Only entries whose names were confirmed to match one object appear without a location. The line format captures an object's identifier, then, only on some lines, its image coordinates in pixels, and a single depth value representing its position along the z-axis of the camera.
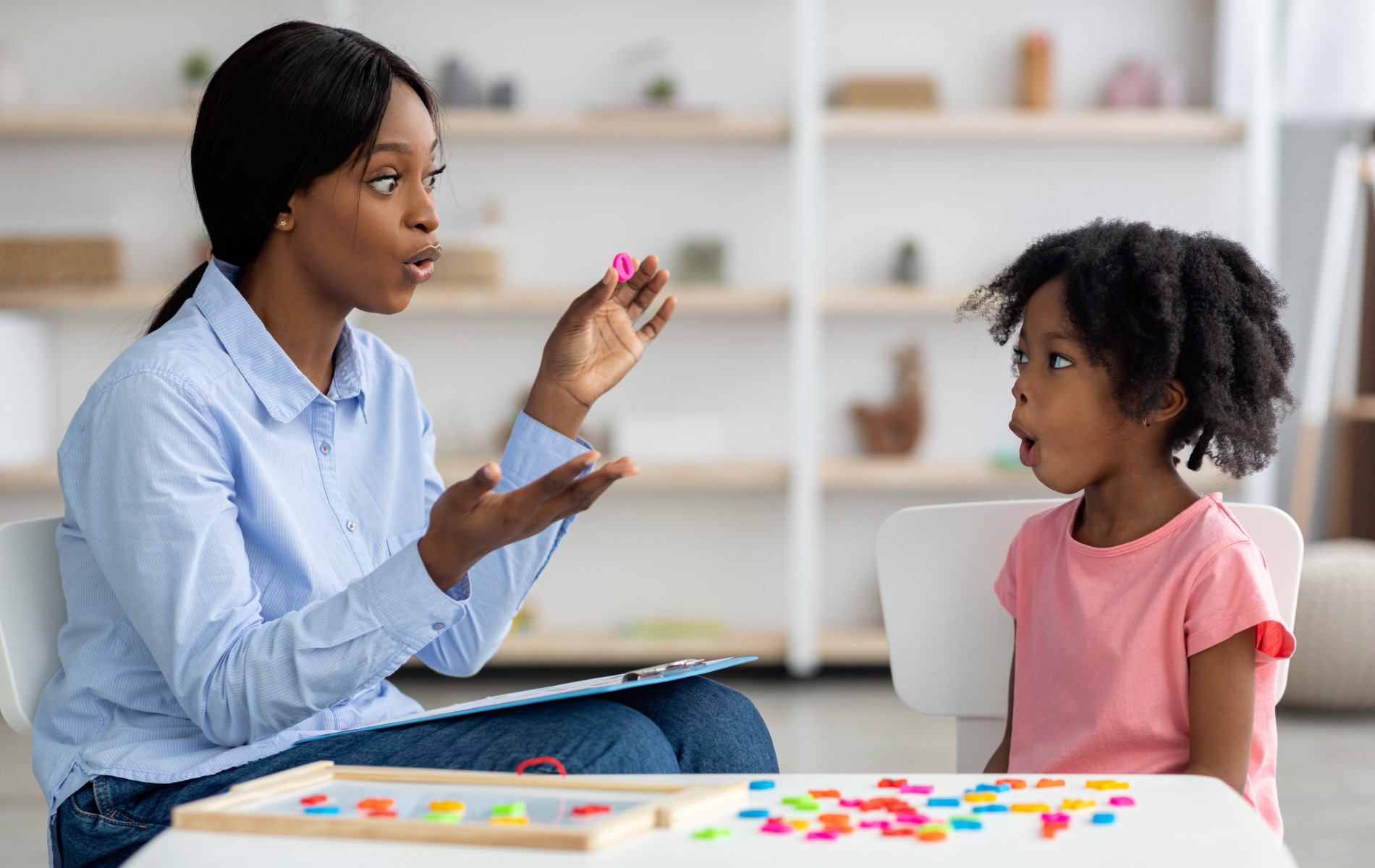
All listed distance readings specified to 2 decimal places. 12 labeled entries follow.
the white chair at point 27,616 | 2.87
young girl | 2.87
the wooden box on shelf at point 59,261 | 5.57
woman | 2.74
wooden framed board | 2.48
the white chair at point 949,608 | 3.02
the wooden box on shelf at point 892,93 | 5.71
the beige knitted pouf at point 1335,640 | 4.81
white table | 2.47
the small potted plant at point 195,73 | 5.65
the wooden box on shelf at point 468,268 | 5.66
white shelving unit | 5.56
